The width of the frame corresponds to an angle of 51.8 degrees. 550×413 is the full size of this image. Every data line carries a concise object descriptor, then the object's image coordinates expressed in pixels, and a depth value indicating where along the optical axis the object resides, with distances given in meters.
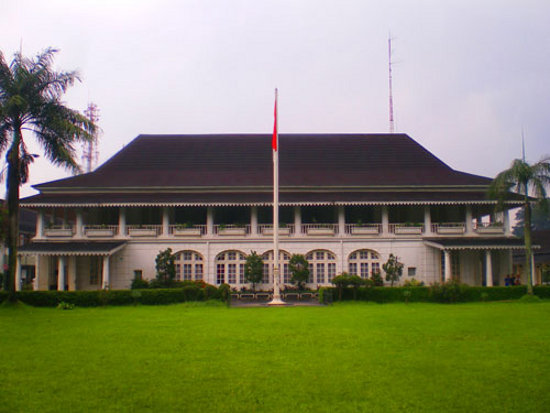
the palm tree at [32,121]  22.47
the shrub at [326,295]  25.31
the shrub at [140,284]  30.03
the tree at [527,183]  26.44
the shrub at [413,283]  29.94
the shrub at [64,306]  23.31
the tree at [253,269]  31.08
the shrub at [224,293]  27.17
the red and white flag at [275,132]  25.87
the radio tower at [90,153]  61.66
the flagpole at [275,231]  25.45
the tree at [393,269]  30.94
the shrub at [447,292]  25.34
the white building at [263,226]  31.97
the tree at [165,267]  30.97
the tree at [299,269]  30.95
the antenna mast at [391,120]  46.56
